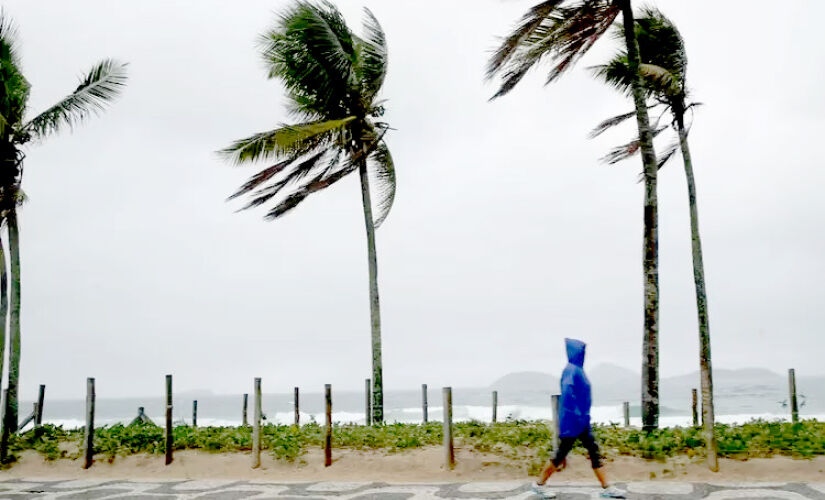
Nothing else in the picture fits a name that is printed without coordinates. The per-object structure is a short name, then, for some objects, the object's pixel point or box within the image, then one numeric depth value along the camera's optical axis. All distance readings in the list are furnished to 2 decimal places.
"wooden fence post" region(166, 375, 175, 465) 11.84
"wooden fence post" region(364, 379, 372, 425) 17.32
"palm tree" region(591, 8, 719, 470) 16.09
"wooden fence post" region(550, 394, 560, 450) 9.55
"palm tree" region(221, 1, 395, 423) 16.61
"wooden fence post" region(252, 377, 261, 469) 11.26
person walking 7.67
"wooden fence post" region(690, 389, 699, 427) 19.17
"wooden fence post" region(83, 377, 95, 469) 12.20
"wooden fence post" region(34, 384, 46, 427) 19.02
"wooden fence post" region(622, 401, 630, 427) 21.69
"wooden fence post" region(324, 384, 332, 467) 10.98
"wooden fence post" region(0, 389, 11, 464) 13.01
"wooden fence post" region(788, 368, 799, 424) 14.94
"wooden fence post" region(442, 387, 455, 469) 10.23
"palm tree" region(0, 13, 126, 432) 16.64
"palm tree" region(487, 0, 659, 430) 12.41
